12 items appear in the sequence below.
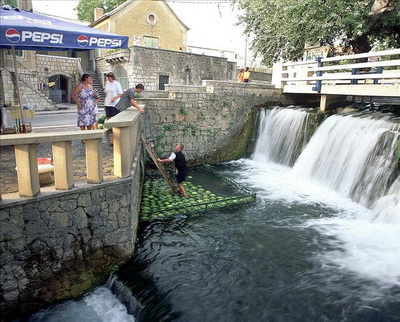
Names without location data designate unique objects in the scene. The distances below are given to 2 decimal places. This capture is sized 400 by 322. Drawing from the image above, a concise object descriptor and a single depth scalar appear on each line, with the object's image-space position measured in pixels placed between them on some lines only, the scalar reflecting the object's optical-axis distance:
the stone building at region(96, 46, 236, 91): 21.31
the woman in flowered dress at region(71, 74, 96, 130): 7.40
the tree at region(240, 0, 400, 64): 12.79
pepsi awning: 5.30
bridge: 9.48
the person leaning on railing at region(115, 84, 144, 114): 8.33
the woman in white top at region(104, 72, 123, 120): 8.40
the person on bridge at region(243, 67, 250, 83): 17.31
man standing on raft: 8.89
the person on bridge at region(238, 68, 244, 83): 18.07
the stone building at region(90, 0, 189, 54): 26.03
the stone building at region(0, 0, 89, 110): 15.02
